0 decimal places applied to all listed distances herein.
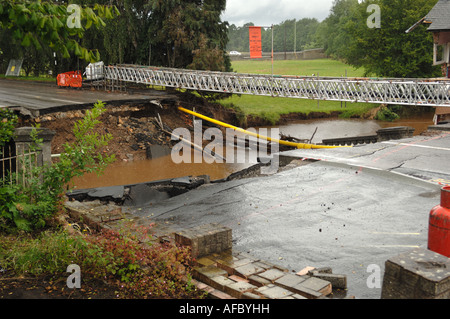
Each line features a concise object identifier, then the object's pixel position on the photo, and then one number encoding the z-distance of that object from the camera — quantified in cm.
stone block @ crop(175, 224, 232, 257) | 624
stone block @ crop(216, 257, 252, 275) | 589
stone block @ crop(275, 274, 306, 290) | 531
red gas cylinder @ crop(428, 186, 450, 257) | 572
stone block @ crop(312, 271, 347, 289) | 554
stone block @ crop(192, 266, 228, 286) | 566
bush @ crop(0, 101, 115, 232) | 678
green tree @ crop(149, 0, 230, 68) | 3069
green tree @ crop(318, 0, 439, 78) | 3828
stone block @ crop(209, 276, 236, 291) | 542
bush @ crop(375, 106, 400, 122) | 3856
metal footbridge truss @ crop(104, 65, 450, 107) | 2247
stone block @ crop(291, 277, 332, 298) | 507
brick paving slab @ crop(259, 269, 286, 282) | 559
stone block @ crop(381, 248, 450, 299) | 428
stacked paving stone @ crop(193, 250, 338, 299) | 513
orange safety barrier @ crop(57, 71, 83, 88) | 3203
